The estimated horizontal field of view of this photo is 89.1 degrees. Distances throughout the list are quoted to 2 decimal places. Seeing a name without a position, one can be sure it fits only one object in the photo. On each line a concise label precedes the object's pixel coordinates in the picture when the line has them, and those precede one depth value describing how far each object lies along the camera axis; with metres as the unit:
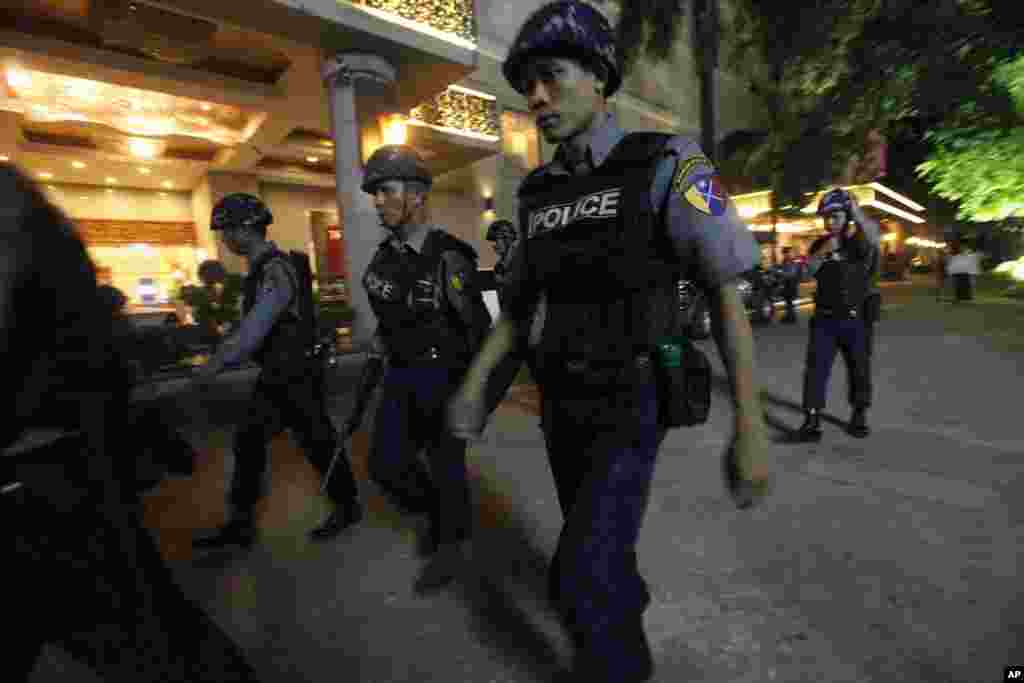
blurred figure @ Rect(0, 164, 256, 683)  0.95
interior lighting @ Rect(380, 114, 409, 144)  9.45
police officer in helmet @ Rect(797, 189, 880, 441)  3.88
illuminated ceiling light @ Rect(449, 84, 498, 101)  13.42
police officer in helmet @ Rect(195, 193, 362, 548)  2.74
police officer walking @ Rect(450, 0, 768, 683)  1.25
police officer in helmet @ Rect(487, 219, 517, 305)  5.64
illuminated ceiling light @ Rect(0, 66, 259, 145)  8.79
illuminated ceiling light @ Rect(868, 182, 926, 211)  23.59
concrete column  8.87
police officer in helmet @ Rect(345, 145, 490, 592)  2.44
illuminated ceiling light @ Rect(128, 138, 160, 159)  11.84
